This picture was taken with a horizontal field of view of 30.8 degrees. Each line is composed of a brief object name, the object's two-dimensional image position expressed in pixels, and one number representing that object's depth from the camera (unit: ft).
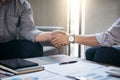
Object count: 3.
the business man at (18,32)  5.37
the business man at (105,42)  4.63
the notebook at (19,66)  3.27
